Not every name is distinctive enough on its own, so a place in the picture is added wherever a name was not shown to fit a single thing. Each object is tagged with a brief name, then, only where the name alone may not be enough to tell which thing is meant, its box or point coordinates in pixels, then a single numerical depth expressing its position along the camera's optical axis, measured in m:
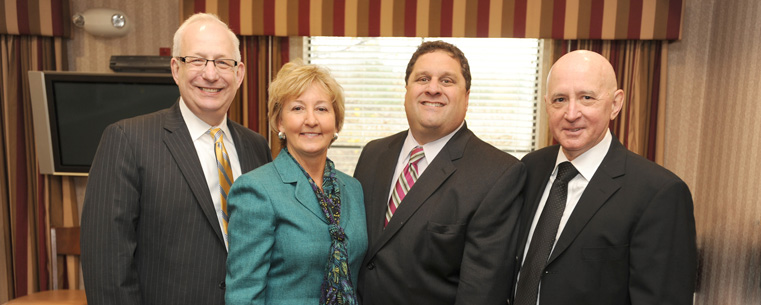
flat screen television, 3.78
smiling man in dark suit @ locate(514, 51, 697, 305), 1.57
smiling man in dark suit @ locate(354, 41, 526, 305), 1.75
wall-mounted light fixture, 3.97
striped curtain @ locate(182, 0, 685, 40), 3.81
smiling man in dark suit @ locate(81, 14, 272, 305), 1.70
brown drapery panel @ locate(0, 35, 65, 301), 4.01
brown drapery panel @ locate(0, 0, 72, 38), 3.84
